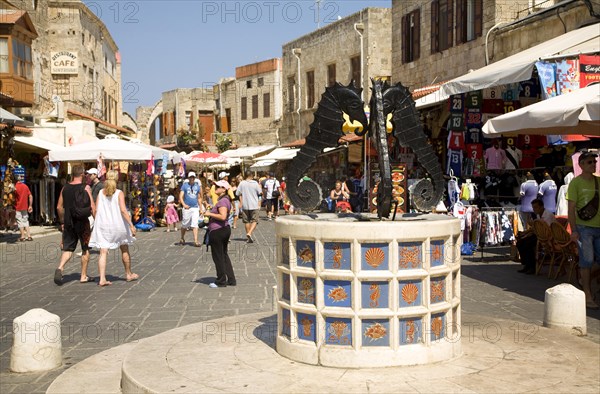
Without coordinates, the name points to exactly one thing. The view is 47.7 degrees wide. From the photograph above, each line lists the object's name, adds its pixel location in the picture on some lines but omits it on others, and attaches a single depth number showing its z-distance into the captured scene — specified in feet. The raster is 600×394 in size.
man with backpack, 34.53
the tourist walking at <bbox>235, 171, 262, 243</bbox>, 53.93
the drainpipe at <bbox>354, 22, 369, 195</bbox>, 100.22
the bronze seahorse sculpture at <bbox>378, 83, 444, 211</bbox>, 19.06
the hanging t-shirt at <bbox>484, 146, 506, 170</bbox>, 45.83
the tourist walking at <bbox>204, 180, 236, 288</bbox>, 32.12
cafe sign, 97.50
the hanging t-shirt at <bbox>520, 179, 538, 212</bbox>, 40.73
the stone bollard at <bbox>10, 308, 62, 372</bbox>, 19.65
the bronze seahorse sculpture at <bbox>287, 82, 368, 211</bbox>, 19.01
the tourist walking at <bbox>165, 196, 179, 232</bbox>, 66.90
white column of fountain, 16.46
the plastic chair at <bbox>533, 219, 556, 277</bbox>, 33.73
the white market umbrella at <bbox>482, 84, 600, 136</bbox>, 27.32
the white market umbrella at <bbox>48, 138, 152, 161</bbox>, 58.13
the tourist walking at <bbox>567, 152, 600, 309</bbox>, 27.43
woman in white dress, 33.47
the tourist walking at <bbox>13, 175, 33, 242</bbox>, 55.42
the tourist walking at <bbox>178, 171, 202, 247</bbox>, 51.98
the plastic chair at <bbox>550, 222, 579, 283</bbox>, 32.07
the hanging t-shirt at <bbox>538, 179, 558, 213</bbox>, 39.86
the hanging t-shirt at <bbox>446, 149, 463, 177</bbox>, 46.91
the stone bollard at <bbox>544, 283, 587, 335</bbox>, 22.11
